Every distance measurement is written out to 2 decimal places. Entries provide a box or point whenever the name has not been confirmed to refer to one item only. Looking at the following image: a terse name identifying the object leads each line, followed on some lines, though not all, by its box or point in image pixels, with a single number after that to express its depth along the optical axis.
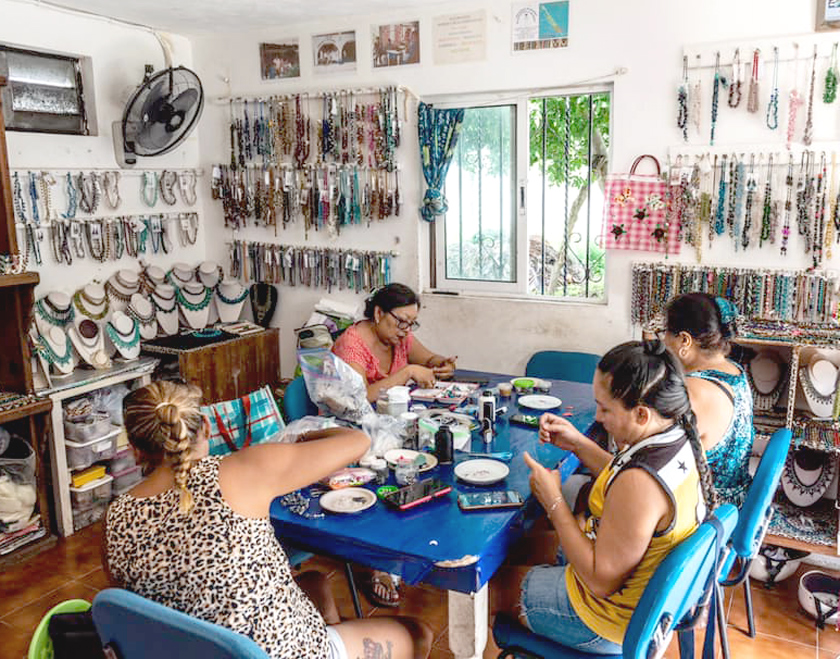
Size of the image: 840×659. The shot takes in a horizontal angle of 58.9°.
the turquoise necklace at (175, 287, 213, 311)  4.55
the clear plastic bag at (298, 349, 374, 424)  2.66
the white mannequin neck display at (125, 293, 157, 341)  4.29
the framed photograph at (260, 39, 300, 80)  4.43
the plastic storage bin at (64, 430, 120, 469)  3.60
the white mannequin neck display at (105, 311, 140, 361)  4.00
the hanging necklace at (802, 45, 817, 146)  3.16
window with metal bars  3.88
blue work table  1.79
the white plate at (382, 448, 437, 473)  2.31
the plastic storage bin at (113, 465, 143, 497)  3.92
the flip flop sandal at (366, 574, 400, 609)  2.90
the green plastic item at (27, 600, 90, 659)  1.64
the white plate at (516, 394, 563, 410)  2.95
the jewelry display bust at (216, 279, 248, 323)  4.66
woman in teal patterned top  2.22
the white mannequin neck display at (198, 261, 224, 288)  4.71
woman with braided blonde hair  1.55
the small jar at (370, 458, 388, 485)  2.22
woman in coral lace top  3.18
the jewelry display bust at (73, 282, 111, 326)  4.03
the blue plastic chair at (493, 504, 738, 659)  1.55
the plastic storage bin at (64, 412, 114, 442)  3.59
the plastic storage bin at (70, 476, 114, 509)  3.66
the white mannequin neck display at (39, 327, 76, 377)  3.66
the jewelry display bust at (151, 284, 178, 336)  4.44
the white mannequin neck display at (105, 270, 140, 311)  4.27
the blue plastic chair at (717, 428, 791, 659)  2.17
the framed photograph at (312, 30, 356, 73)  4.25
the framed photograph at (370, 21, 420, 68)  4.07
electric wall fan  4.01
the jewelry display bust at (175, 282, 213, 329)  4.55
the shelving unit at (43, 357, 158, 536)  3.52
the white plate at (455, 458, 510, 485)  2.20
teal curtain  4.06
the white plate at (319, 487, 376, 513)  2.03
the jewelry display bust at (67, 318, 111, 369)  3.85
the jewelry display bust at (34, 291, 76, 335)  3.78
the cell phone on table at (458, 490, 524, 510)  2.03
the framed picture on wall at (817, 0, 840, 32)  3.08
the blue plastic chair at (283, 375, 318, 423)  3.02
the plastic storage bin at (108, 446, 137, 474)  3.86
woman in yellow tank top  1.64
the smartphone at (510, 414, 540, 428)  2.75
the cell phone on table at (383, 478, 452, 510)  2.04
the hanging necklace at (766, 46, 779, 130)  3.23
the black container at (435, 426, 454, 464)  2.37
